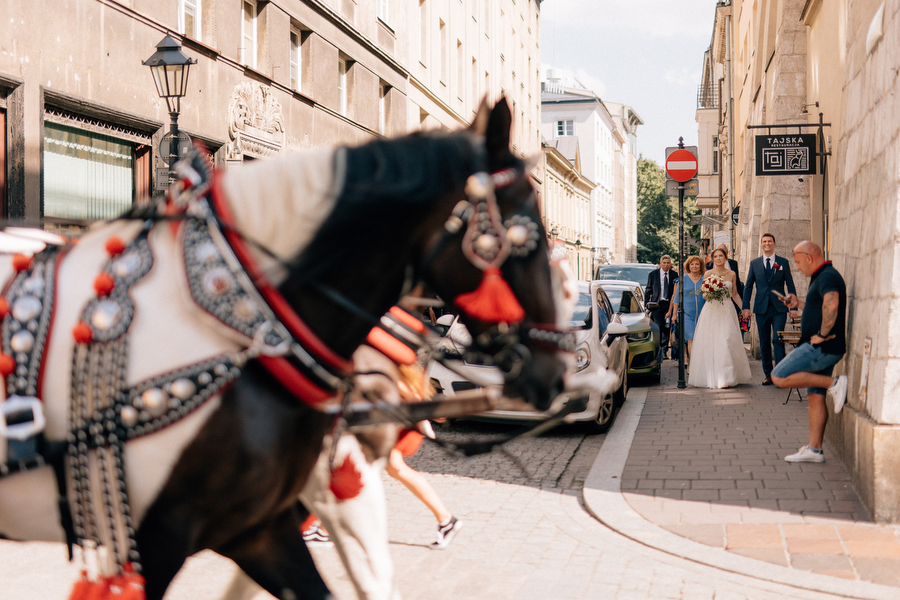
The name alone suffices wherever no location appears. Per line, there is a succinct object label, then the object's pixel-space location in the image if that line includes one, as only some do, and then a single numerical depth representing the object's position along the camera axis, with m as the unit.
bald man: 7.13
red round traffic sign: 13.93
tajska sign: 13.12
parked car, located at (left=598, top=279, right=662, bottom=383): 13.37
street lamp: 10.22
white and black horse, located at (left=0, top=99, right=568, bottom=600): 2.18
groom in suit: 12.41
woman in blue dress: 14.49
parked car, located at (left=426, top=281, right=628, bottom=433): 9.14
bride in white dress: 12.84
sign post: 13.24
